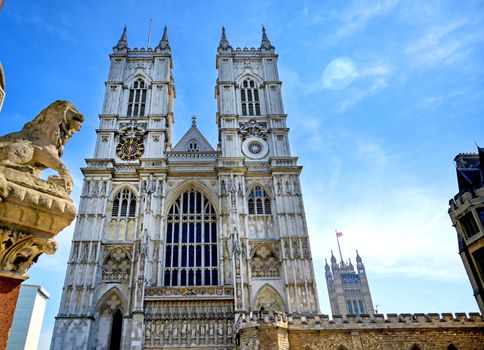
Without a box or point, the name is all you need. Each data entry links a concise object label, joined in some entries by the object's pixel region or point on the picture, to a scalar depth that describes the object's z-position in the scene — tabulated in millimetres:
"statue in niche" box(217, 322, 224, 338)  19750
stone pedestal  3283
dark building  18484
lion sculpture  3613
